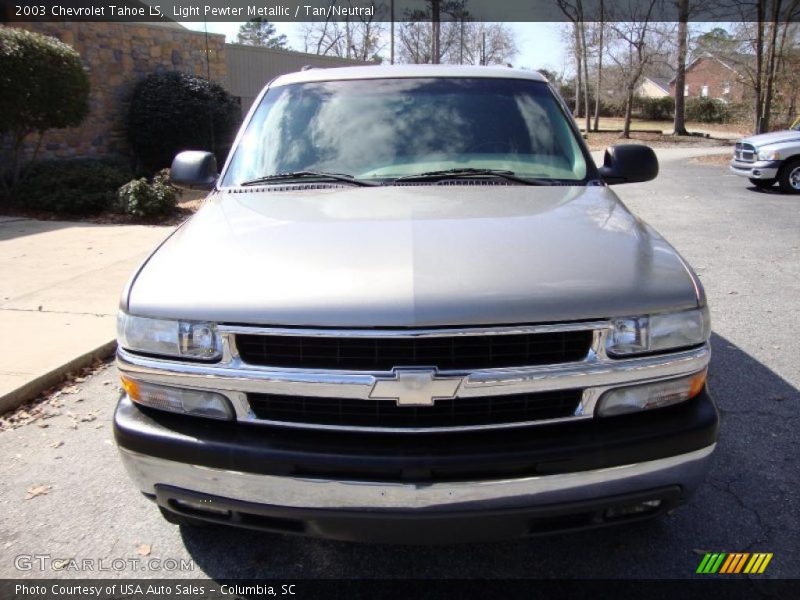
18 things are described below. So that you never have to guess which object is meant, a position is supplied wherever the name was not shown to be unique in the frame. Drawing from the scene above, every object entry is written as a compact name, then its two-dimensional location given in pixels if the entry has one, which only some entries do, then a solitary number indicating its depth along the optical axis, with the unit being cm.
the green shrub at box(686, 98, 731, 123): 4669
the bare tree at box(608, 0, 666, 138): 3312
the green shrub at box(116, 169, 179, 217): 978
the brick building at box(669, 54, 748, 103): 2509
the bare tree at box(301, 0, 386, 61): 4981
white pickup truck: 1297
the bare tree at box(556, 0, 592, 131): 3744
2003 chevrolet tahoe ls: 203
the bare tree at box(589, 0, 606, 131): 3541
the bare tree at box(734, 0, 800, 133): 2070
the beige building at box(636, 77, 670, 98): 7388
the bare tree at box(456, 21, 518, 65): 5219
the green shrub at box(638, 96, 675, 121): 5322
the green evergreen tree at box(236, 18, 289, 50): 7069
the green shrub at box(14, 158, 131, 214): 1020
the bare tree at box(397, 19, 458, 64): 4716
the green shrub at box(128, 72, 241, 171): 1328
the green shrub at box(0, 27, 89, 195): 986
